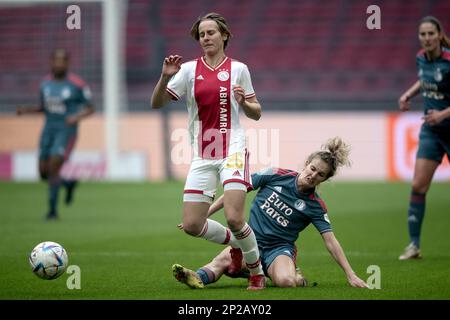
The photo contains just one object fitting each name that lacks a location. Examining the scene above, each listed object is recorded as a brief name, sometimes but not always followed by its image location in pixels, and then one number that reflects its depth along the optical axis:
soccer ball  13.77
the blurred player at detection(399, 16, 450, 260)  17.70
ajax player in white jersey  13.87
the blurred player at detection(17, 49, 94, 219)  27.22
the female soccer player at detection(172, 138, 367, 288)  13.96
